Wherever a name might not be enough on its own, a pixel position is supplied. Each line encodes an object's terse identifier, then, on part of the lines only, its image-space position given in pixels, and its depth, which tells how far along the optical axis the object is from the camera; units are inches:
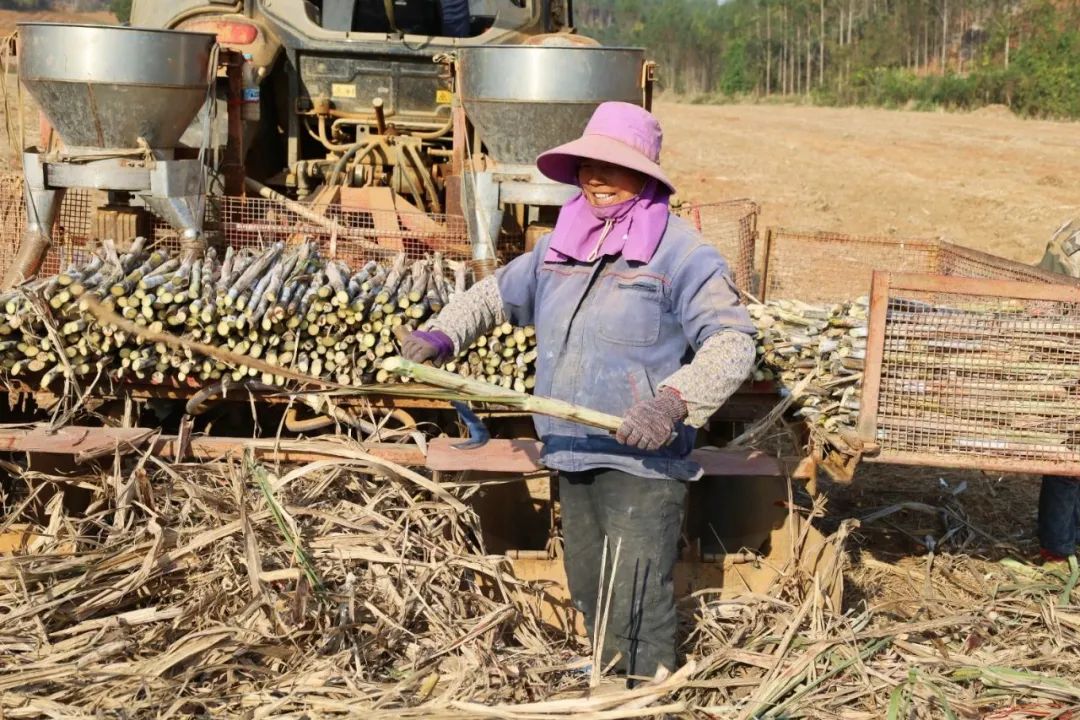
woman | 153.3
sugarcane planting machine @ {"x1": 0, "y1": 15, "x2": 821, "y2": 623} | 192.7
